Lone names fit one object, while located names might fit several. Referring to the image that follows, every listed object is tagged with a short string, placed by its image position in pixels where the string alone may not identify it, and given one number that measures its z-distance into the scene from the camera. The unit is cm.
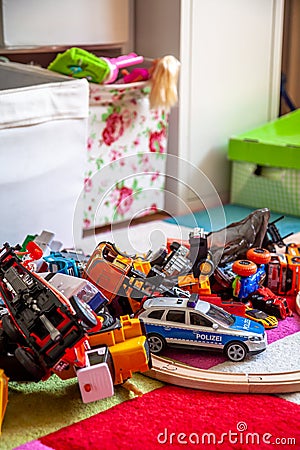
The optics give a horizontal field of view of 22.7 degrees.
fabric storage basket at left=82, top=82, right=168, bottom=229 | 203
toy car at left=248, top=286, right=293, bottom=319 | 156
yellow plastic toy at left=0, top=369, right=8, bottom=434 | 113
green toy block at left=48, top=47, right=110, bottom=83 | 199
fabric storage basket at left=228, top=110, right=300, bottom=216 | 236
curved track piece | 126
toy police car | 135
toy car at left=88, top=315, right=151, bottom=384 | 122
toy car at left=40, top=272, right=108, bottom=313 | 129
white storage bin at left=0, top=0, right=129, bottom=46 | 204
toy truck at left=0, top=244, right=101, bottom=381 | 116
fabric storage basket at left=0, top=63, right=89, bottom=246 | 170
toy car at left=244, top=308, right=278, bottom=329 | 151
